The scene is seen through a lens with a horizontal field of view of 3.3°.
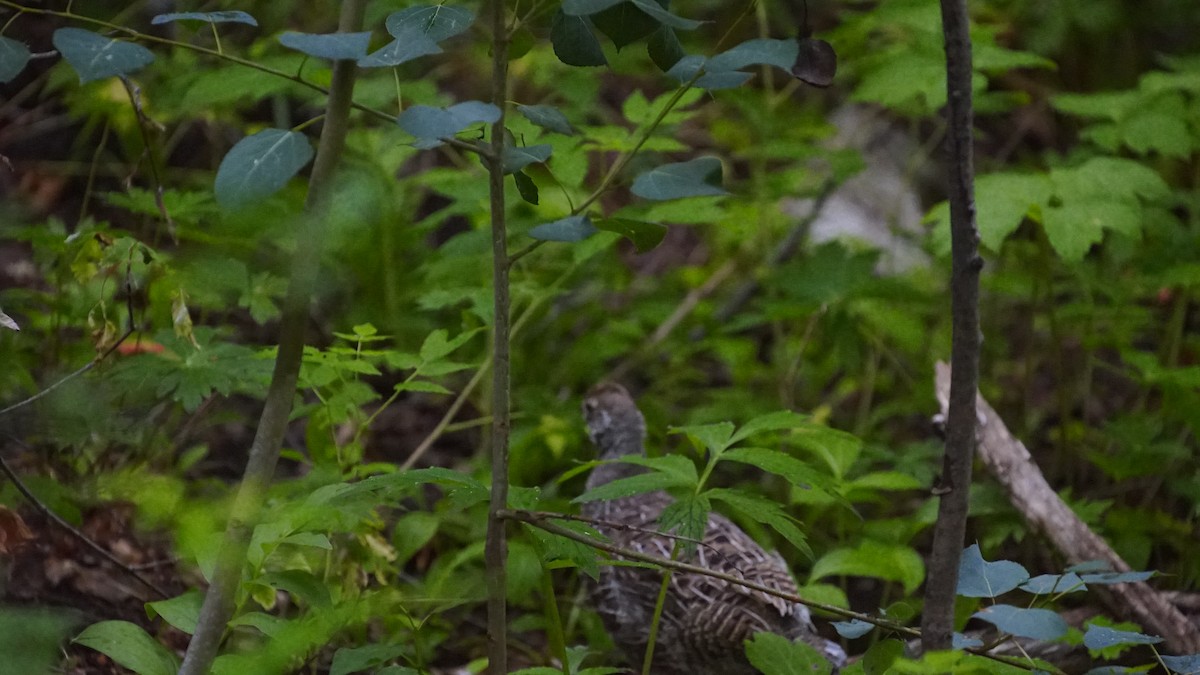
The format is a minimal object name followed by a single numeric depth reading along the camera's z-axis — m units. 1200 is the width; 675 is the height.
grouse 10.57
